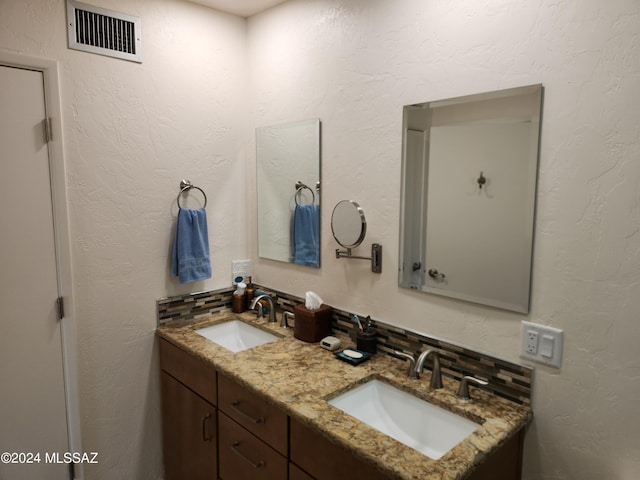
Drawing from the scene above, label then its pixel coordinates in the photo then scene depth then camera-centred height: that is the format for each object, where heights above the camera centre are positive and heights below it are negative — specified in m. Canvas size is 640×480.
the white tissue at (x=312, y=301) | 1.95 -0.50
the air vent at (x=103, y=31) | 1.78 +0.69
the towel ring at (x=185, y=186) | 2.14 +0.03
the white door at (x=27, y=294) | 1.67 -0.42
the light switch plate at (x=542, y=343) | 1.30 -0.47
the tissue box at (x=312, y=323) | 1.92 -0.59
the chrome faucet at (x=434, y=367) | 1.48 -0.61
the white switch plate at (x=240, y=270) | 2.39 -0.44
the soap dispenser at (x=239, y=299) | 2.33 -0.59
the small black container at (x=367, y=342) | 1.76 -0.61
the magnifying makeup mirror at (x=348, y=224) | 1.80 -0.13
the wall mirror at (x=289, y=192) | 2.05 +0.00
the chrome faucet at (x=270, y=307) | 2.19 -0.60
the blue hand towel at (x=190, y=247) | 2.10 -0.27
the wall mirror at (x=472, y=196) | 1.35 -0.01
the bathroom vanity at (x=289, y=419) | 1.17 -0.71
